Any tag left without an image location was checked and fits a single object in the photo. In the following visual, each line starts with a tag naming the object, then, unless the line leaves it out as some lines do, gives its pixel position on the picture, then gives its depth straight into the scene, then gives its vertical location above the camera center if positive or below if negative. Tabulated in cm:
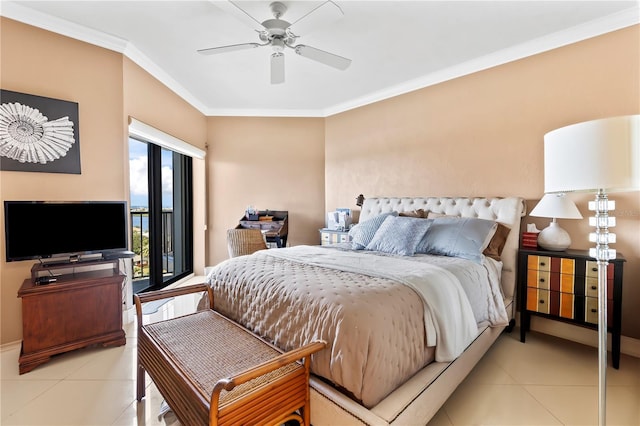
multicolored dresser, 210 -67
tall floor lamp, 110 +16
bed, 127 -57
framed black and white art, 227 +62
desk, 436 -28
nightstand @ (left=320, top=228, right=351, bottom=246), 404 -43
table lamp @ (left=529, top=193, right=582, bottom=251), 232 -8
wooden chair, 393 -48
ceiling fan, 220 +142
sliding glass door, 368 -5
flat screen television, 220 -17
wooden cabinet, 212 -83
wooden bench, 112 -77
